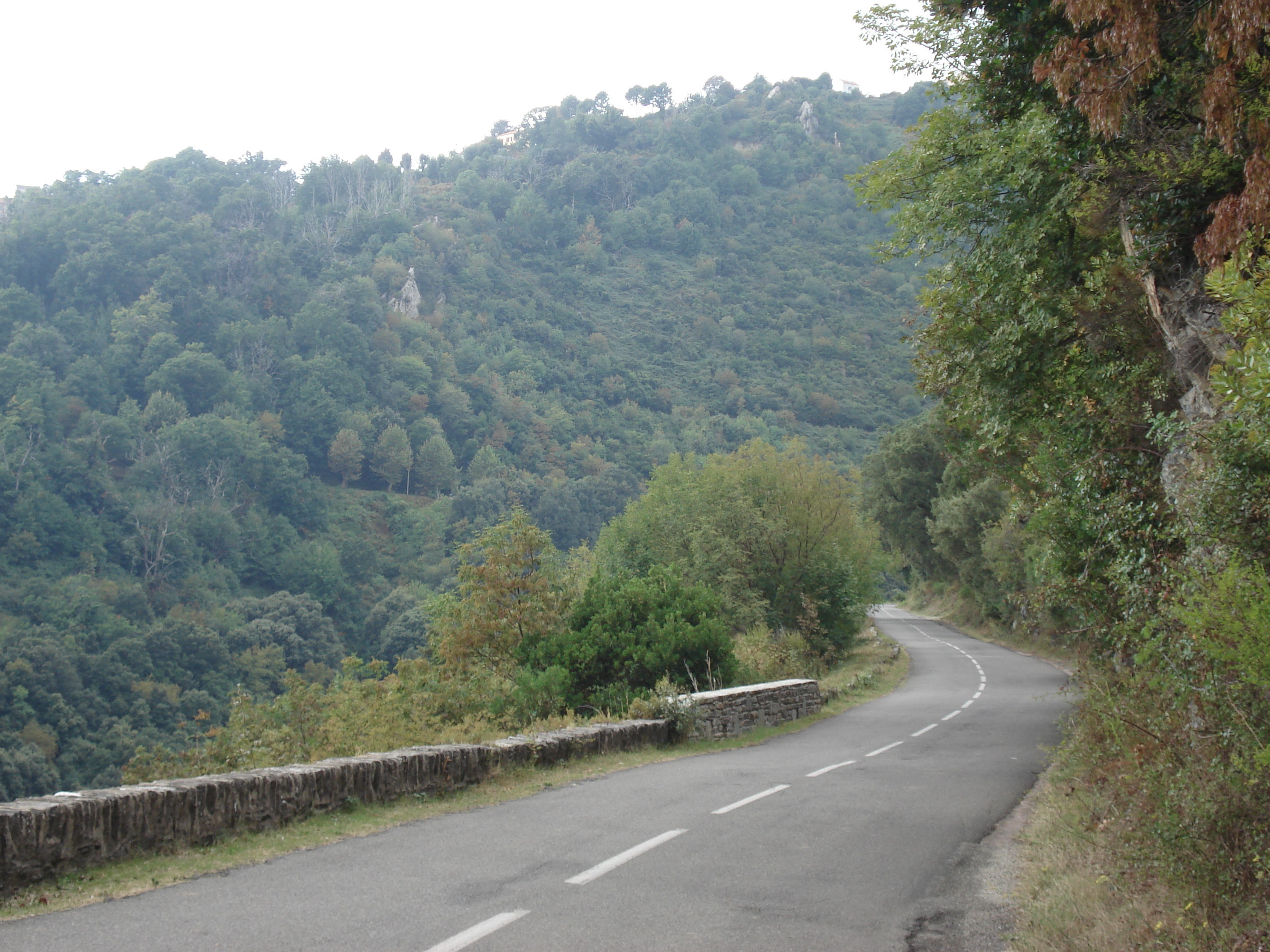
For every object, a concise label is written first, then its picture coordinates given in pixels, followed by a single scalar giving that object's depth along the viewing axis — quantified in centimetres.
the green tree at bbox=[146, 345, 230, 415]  11612
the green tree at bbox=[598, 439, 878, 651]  3291
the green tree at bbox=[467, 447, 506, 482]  12862
